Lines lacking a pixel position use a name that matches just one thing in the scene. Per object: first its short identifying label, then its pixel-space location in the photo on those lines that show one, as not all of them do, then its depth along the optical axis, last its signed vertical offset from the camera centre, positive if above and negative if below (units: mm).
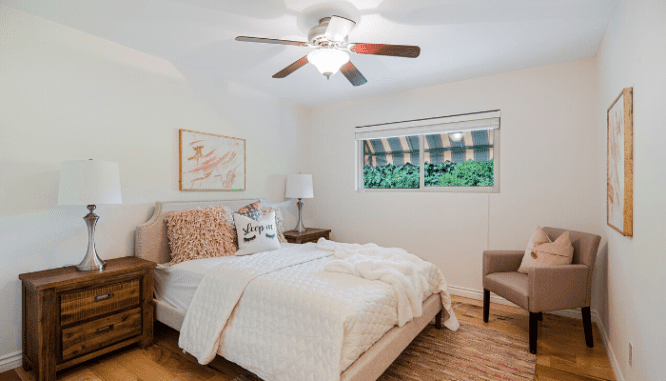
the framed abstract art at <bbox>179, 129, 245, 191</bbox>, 3230 +292
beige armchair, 2373 -740
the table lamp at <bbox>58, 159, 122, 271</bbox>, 2162 +14
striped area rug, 2098 -1197
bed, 1754 -872
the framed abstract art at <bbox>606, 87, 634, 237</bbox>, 1778 +159
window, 3557 +435
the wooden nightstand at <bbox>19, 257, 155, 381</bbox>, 1997 -841
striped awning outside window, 3625 +501
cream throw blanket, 2105 -575
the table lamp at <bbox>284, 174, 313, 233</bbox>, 4191 +11
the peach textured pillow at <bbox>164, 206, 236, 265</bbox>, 2773 -405
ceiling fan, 2023 +929
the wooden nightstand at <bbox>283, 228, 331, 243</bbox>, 3882 -565
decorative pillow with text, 2986 -433
